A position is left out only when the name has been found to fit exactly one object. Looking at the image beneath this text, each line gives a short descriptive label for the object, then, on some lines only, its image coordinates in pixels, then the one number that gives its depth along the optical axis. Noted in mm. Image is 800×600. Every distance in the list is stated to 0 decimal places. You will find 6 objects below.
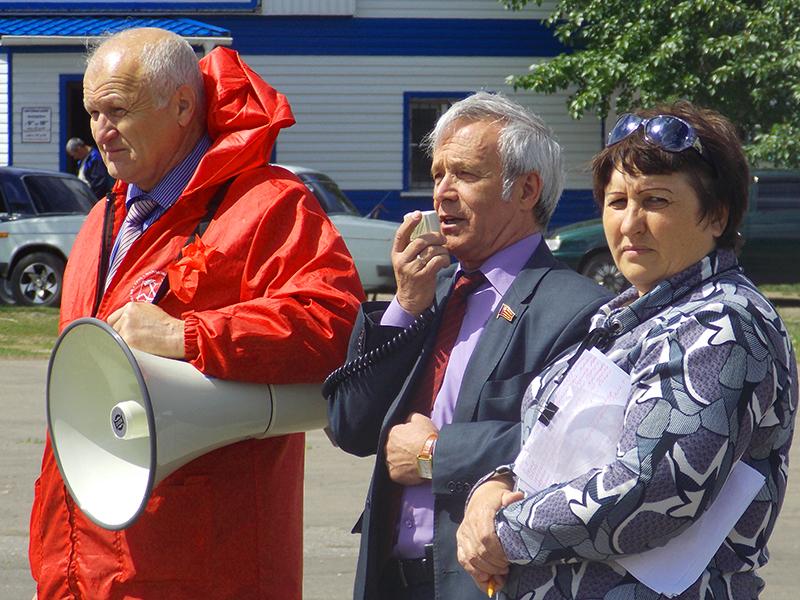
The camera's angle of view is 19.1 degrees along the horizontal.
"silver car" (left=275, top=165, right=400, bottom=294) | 27811
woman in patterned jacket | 3869
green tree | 32548
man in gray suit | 4988
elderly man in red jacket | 5405
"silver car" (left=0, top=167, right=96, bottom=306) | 28538
